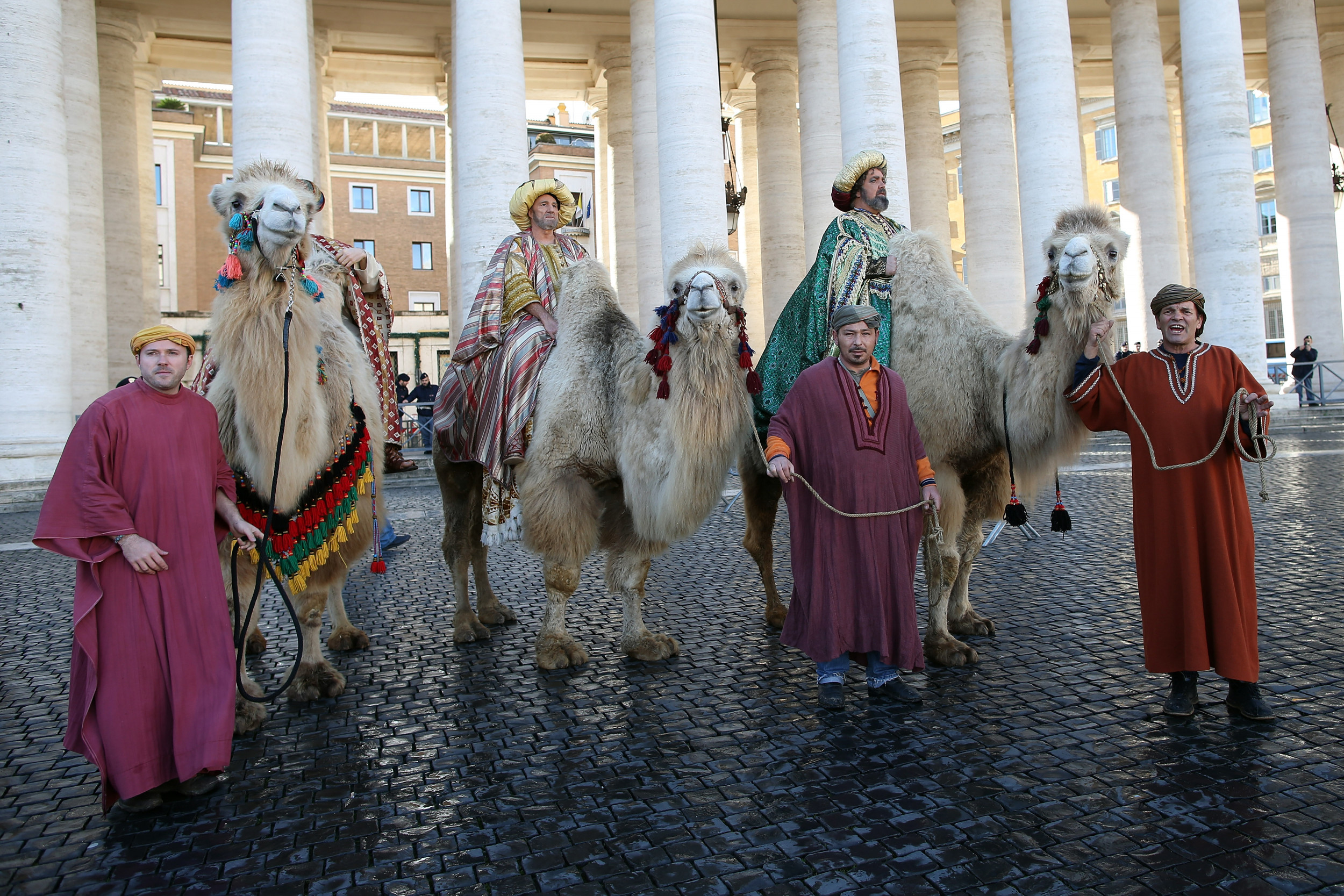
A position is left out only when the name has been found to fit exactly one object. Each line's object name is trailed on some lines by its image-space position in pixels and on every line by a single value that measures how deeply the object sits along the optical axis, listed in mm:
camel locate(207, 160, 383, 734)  4070
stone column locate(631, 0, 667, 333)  21953
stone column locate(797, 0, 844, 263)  22406
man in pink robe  3301
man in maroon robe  4199
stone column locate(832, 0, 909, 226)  17734
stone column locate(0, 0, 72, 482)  14961
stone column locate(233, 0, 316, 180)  15578
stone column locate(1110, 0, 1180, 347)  23344
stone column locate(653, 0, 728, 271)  17609
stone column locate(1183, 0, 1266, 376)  19234
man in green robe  5473
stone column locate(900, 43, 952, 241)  26641
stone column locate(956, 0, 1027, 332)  22906
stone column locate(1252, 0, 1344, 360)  23875
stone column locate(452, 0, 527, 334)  16562
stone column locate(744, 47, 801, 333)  26250
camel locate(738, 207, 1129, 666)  4555
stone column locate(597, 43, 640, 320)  26062
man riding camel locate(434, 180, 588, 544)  5375
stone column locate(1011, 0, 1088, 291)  18906
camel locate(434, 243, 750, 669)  4691
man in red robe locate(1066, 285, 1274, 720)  3754
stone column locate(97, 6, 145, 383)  22500
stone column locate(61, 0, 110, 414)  18812
